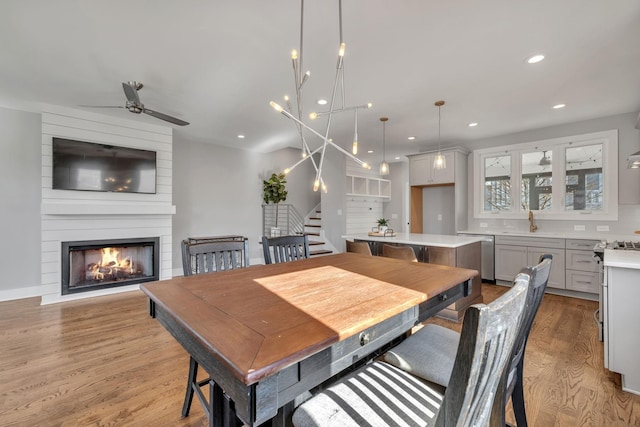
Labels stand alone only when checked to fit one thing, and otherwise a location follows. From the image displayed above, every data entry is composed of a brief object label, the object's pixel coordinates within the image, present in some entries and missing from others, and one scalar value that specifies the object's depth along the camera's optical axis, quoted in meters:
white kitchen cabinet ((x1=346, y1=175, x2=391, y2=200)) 6.12
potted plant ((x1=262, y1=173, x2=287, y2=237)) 6.41
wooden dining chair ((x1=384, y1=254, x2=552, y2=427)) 1.09
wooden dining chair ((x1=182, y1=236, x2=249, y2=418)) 1.66
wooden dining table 0.75
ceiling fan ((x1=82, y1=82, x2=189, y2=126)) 2.78
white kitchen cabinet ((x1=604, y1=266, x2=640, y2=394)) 1.83
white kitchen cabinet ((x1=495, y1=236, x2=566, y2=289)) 3.94
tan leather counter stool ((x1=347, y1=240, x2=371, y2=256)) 3.33
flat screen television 3.76
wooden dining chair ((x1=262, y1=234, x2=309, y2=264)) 2.28
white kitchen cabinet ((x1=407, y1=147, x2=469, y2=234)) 5.14
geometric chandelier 1.51
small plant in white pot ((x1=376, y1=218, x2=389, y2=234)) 3.91
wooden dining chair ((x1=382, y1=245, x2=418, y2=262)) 2.98
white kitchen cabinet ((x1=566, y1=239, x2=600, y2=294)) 3.68
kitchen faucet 4.55
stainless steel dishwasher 4.54
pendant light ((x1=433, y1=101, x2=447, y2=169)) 3.44
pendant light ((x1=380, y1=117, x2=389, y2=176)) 3.63
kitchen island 3.10
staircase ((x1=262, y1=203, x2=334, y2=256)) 6.21
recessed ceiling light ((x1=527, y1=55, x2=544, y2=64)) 2.46
